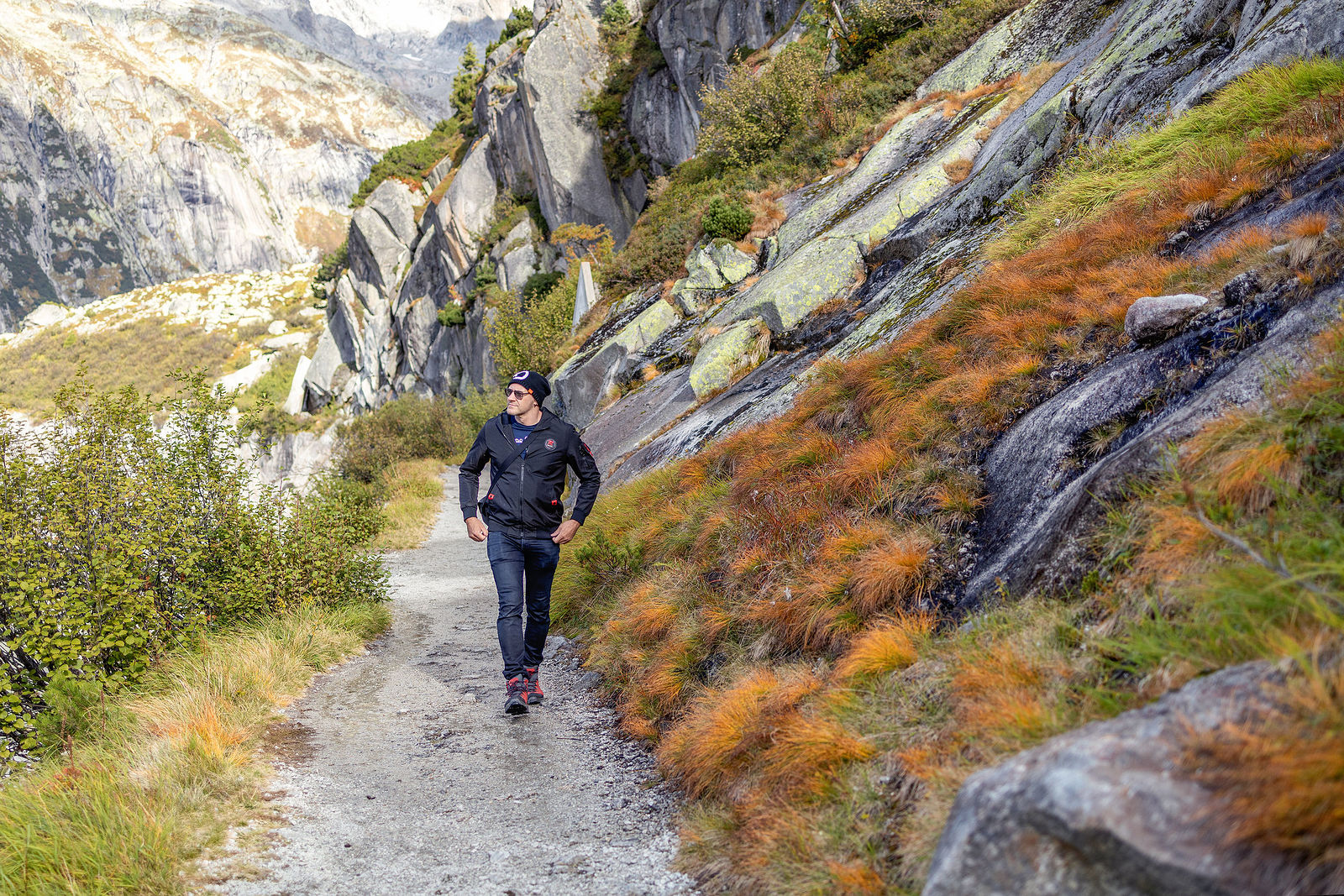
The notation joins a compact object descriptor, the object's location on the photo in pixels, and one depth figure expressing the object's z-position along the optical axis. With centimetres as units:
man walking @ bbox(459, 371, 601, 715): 530
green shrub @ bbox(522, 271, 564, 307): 2936
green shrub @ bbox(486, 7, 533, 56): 3888
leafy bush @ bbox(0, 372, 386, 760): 505
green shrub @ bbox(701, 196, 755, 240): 1541
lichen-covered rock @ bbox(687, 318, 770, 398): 1111
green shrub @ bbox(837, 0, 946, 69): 1722
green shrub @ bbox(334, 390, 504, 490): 2584
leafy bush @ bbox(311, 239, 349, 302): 5500
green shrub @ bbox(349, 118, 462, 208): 4544
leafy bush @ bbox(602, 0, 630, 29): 3078
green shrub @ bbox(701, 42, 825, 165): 1755
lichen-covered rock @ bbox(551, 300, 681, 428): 1540
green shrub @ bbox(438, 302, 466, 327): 3644
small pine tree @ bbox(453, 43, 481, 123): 4544
